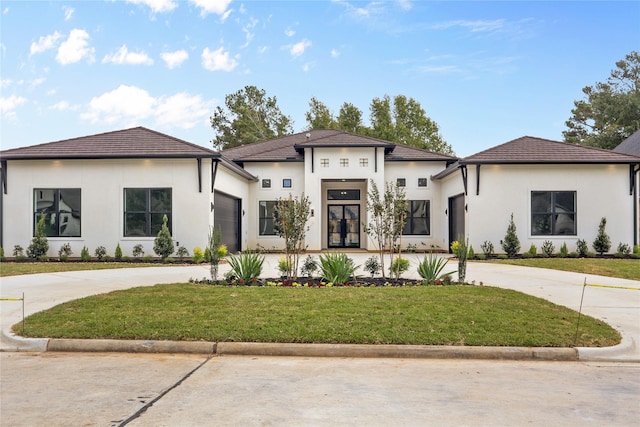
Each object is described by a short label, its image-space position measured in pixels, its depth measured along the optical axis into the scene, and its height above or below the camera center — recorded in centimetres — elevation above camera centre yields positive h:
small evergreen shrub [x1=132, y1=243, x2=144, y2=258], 1797 -86
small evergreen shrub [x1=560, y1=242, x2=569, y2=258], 1838 -94
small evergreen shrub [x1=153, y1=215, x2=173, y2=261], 1742 -54
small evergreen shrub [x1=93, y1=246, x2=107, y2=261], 1788 -93
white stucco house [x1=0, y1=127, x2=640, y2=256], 1834 +152
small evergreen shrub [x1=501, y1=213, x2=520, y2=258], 1840 -61
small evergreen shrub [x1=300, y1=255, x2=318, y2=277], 1120 -95
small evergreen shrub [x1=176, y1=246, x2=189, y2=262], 1786 -91
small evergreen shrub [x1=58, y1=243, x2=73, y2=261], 1806 -86
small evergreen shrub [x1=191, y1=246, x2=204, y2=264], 1675 -98
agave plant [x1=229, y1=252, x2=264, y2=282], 1048 -91
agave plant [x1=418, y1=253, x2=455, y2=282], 1040 -97
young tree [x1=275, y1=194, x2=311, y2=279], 1116 +15
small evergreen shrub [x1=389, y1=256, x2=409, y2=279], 1100 -92
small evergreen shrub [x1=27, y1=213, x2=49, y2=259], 1767 -61
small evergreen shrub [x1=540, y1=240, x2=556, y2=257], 1856 -83
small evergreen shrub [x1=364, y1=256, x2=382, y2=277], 1127 -95
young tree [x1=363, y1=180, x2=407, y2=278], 1127 +39
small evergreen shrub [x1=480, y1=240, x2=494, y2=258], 1859 -86
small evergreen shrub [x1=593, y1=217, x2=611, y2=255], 1886 -56
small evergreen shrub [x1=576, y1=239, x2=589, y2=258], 1864 -84
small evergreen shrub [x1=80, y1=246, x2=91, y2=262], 1756 -99
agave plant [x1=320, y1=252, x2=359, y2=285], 1023 -92
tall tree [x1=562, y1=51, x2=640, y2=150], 4084 +1099
